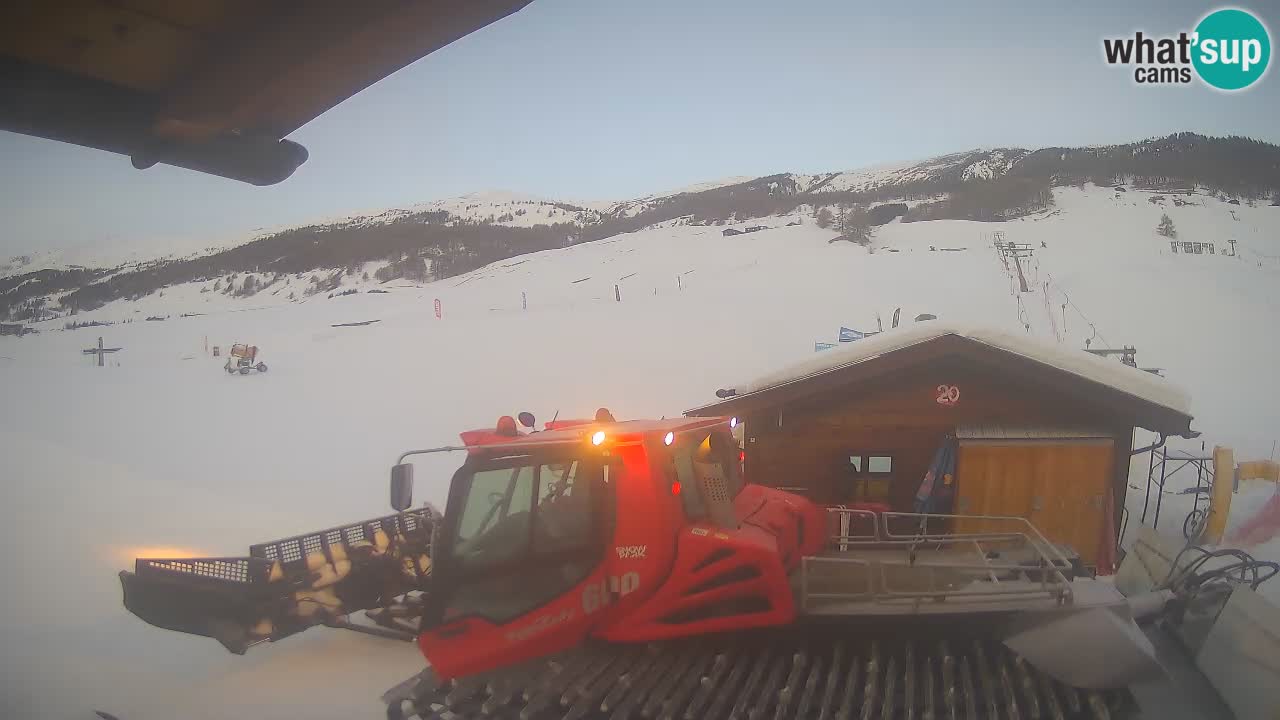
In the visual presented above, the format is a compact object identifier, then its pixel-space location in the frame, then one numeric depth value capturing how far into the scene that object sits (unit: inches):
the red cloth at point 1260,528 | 442.9
